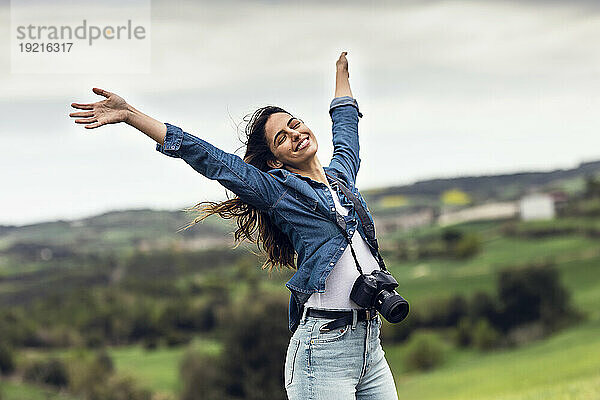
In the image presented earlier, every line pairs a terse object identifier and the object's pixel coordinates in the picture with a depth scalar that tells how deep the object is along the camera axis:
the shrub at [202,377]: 19.23
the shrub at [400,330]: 21.31
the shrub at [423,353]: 20.64
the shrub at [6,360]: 22.09
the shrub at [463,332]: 21.51
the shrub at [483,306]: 22.83
